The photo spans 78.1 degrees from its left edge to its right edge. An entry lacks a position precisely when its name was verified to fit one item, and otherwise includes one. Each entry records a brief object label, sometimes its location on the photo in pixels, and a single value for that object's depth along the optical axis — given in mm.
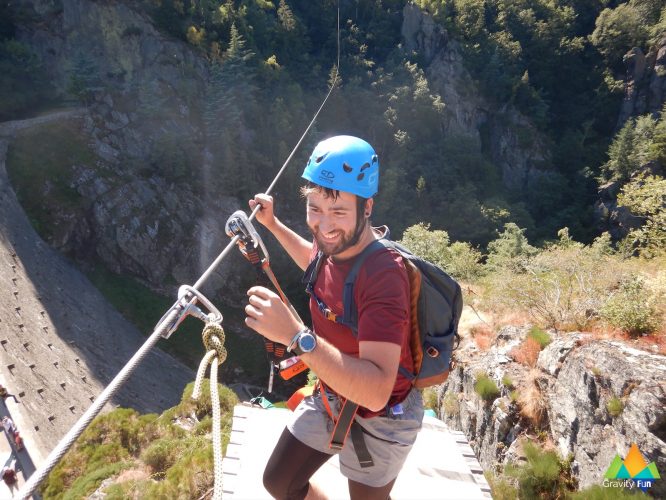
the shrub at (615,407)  4070
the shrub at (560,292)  5898
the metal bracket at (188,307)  1903
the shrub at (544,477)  4266
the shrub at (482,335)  6965
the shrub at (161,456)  6371
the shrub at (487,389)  5539
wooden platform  3303
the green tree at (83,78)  21438
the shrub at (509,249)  14518
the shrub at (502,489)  4289
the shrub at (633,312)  4844
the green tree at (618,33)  33781
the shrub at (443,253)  14355
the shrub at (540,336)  5639
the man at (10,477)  8586
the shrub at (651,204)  8438
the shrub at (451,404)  6406
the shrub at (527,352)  5641
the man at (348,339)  1620
